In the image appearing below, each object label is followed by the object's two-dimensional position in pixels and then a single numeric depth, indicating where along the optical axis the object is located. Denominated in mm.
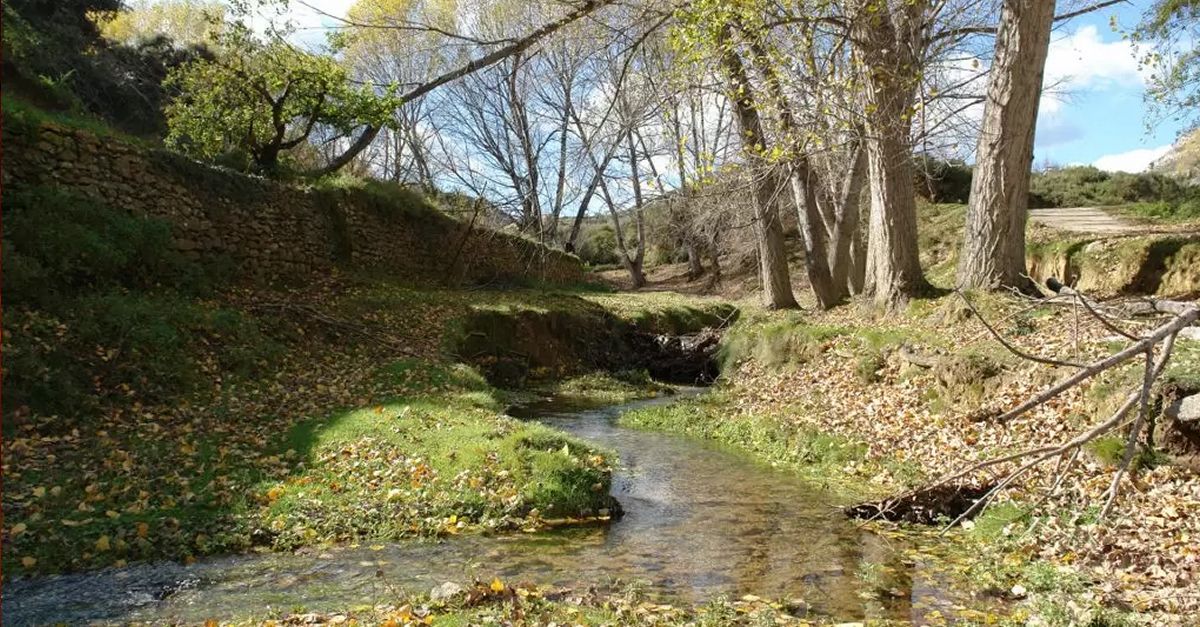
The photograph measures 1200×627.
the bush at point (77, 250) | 10820
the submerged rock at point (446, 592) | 5074
